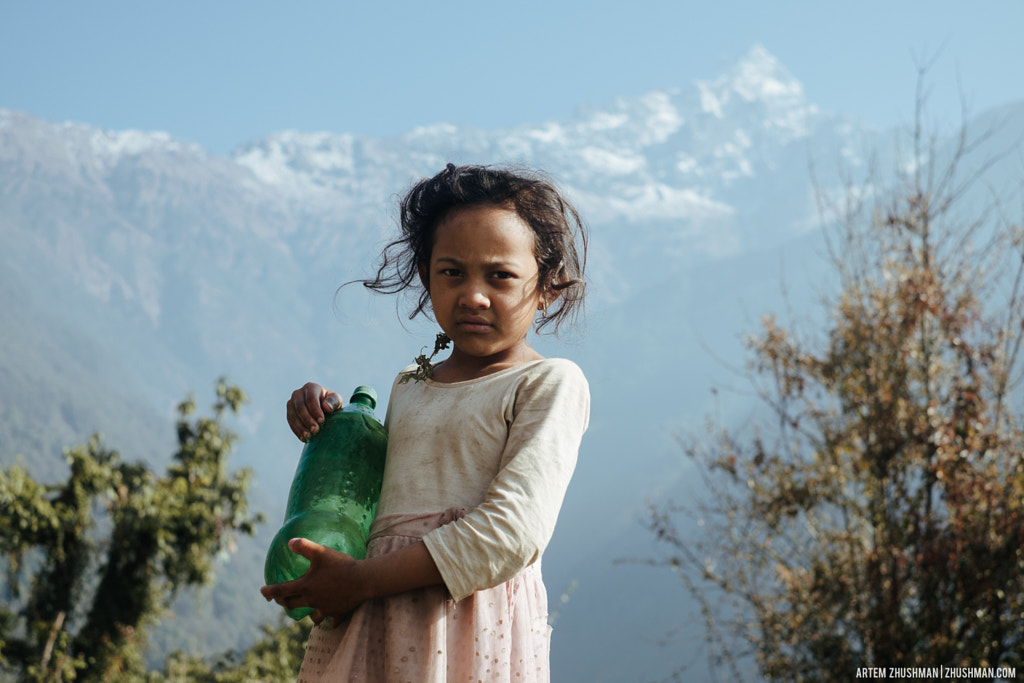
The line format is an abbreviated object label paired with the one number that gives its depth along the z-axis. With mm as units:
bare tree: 5305
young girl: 1344
